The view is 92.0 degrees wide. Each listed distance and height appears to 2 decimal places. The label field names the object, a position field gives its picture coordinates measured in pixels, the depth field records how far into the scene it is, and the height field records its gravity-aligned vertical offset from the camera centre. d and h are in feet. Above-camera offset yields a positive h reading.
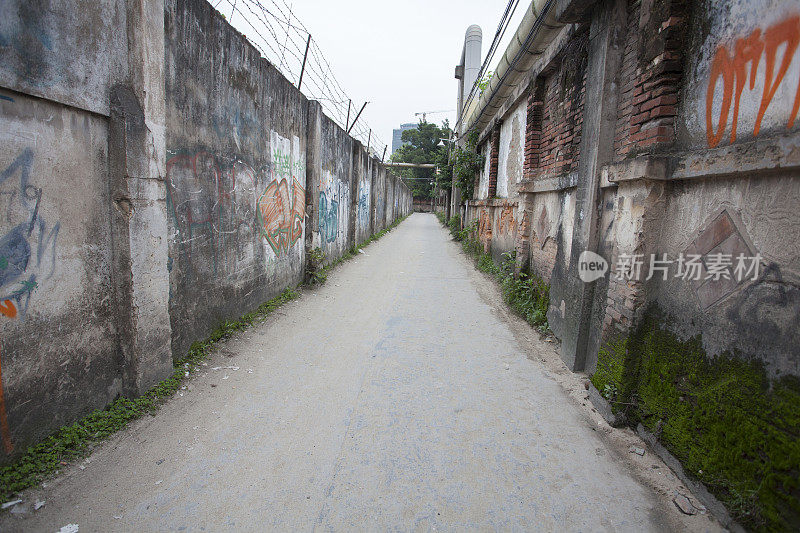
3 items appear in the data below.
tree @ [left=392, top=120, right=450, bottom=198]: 120.57 +22.26
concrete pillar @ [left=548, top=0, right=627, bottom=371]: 11.16 +2.25
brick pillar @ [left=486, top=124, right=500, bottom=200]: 29.01 +4.55
